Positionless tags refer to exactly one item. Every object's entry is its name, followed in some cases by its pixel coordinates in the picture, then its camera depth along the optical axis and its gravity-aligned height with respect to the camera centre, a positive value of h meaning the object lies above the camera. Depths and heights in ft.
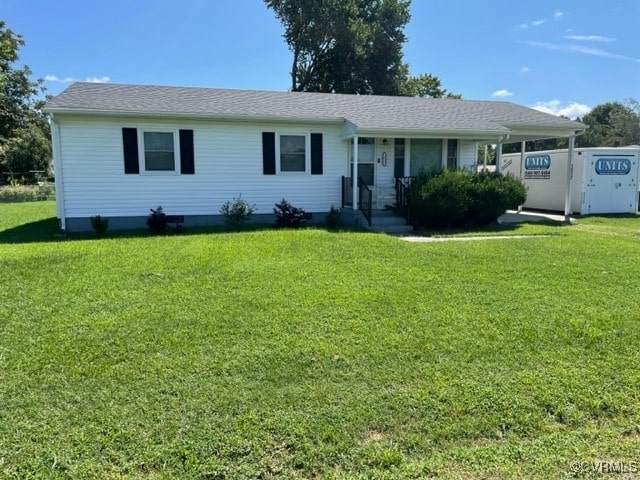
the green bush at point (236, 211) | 40.06 -1.72
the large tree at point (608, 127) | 142.82 +21.95
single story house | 38.19 +3.97
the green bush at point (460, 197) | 38.37 -0.56
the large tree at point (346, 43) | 98.02 +32.23
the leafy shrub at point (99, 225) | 35.73 -2.50
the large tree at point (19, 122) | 118.21 +19.45
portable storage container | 52.54 +1.30
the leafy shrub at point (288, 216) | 39.65 -2.11
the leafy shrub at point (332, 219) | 40.70 -2.40
